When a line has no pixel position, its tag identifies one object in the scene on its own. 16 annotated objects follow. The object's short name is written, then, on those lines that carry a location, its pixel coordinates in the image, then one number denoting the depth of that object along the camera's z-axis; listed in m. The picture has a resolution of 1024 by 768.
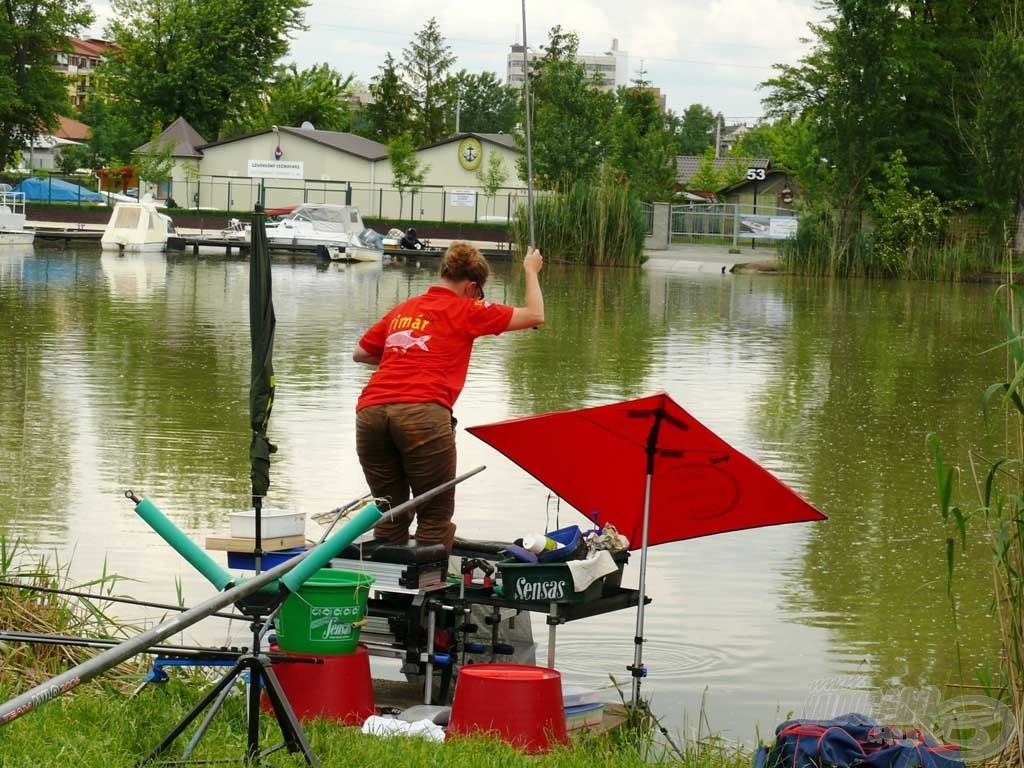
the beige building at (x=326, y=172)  72.75
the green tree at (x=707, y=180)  96.75
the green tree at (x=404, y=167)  68.69
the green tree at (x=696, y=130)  142.52
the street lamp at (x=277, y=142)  75.25
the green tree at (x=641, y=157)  60.06
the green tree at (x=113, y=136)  80.00
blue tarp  69.81
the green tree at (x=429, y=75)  109.81
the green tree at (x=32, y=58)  68.88
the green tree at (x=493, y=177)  67.25
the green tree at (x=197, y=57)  87.62
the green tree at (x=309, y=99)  96.06
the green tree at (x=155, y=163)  66.88
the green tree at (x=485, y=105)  136.50
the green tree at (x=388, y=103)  107.31
